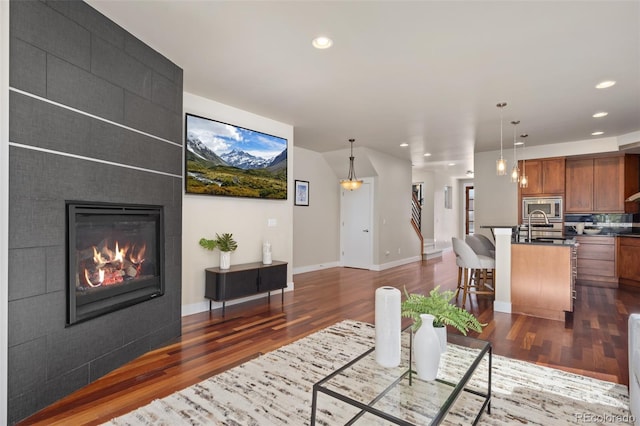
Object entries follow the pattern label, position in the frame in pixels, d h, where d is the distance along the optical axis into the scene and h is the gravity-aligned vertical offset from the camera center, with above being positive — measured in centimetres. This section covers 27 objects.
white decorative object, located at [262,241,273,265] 468 -57
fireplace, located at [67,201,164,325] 226 -35
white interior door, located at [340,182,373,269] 775 -33
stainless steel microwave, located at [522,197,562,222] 663 +15
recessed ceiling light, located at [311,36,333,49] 273 +140
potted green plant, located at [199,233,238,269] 412 -41
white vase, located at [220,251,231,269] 417 -58
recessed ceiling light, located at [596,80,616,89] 355 +139
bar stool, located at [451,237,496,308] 458 -63
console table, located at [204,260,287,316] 398 -85
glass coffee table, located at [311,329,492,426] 145 -83
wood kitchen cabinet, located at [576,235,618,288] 616 -85
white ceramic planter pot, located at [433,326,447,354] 188 -68
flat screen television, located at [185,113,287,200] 402 +69
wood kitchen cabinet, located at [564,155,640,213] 622 +59
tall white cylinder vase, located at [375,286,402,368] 182 -61
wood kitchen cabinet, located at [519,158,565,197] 661 +76
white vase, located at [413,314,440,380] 171 -70
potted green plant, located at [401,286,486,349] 186 -55
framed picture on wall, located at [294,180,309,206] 699 +42
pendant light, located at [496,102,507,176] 422 +63
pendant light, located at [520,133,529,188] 683 +96
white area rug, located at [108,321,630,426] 195 -118
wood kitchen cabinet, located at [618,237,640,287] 592 -81
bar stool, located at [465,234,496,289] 554 -52
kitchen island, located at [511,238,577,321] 399 -78
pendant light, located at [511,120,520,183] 469 +61
